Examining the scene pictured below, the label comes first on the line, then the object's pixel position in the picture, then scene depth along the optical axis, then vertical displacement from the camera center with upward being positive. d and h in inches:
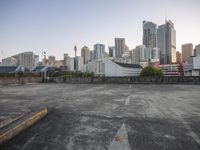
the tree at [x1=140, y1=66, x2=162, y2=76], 2123.5 +72.7
